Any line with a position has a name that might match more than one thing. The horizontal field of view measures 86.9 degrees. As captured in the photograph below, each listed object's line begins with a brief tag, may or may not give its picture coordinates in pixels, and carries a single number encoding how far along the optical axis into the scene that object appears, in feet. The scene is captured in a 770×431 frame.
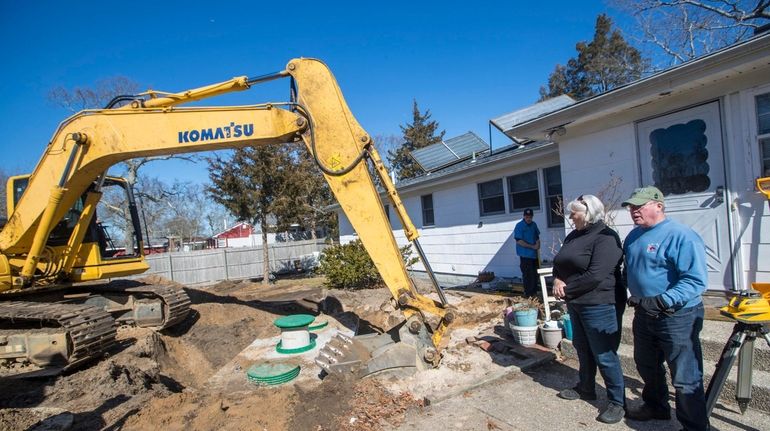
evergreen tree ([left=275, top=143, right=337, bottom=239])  55.26
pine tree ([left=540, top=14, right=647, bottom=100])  103.45
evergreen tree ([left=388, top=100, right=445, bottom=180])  124.16
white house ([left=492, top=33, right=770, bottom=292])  15.71
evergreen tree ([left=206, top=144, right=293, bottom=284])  53.62
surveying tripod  9.41
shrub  39.17
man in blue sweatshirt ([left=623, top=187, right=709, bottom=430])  9.30
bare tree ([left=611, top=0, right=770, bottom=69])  52.06
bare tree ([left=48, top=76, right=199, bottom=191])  77.20
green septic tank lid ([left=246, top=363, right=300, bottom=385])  16.57
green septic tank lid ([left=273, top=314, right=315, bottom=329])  20.71
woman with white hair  11.17
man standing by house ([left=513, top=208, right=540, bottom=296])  24.85
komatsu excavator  16.15
